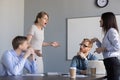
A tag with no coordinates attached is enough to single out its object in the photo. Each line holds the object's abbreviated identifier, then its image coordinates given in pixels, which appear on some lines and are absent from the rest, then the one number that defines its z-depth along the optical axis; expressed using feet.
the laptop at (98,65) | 8.00
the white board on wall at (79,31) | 13.88
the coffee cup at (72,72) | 6.50
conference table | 6.29
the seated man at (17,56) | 7.27
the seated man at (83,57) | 9.25
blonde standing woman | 9.61
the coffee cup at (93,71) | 7.82
